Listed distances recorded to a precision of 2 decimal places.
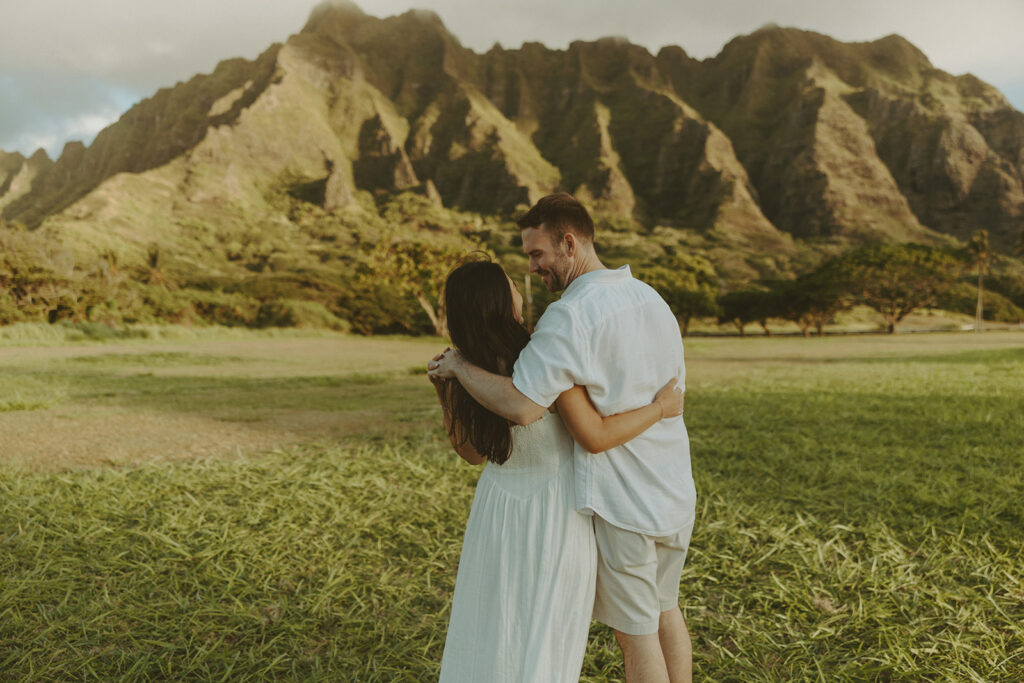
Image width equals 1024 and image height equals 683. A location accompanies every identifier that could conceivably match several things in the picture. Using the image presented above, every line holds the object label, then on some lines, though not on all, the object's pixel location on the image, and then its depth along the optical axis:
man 1.47
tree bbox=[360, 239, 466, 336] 37.97
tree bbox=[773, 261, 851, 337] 49.06
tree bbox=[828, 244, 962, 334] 49.19
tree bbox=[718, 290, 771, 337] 52.34
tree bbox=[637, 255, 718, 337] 50.81
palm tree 53.09
